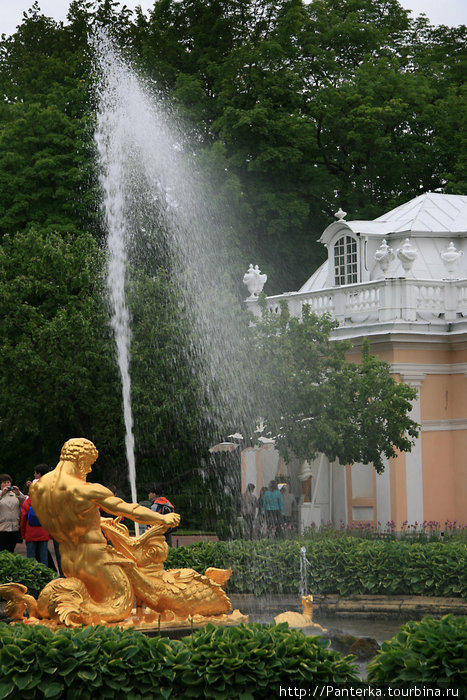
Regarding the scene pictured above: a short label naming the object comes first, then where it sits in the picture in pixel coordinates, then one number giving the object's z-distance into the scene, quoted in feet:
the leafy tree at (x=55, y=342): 95.50
